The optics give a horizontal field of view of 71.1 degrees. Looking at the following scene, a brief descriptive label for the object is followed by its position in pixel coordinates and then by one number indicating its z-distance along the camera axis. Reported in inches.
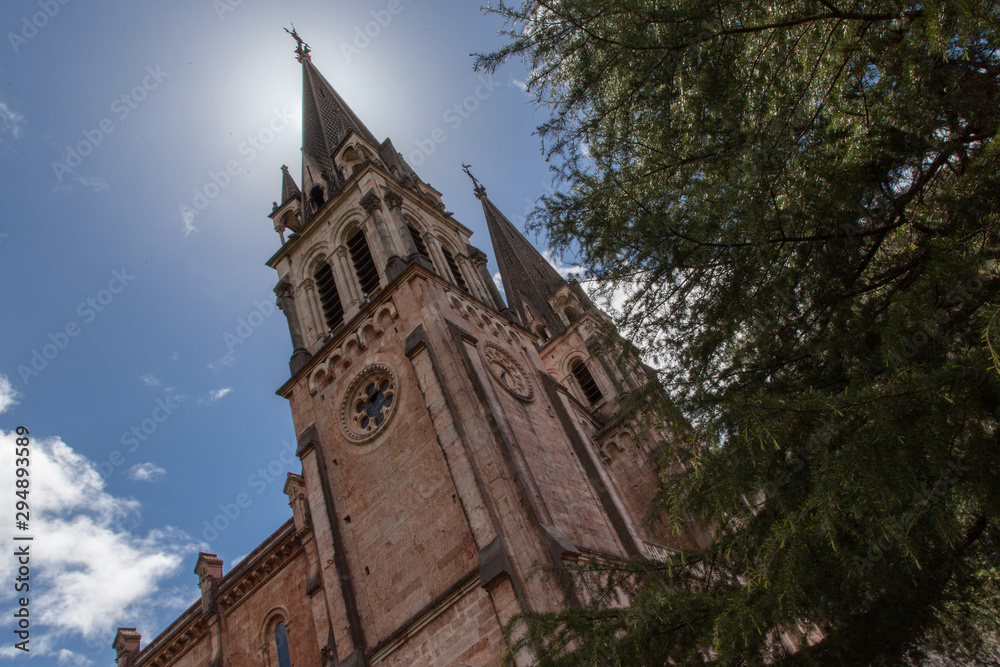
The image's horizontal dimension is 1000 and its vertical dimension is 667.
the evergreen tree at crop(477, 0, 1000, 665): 159.5
